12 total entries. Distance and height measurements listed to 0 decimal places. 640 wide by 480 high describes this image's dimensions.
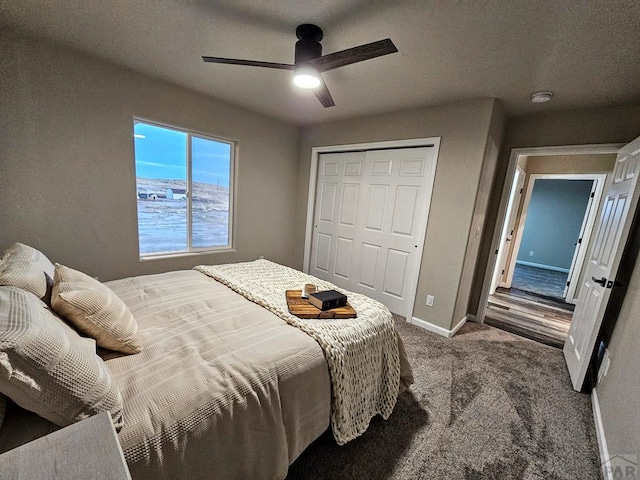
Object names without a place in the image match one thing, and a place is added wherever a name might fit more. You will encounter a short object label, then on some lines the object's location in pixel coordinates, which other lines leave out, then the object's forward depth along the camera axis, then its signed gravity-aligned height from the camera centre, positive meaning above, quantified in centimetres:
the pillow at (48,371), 67 -54
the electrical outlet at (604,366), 183 -101
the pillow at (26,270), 106 -44
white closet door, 295 -22
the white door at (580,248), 372 -38
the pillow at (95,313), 104 -56
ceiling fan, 152 +81
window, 274 -5
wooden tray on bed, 152 -67
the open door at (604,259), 185 -27
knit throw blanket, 132 -83
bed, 84 -74
